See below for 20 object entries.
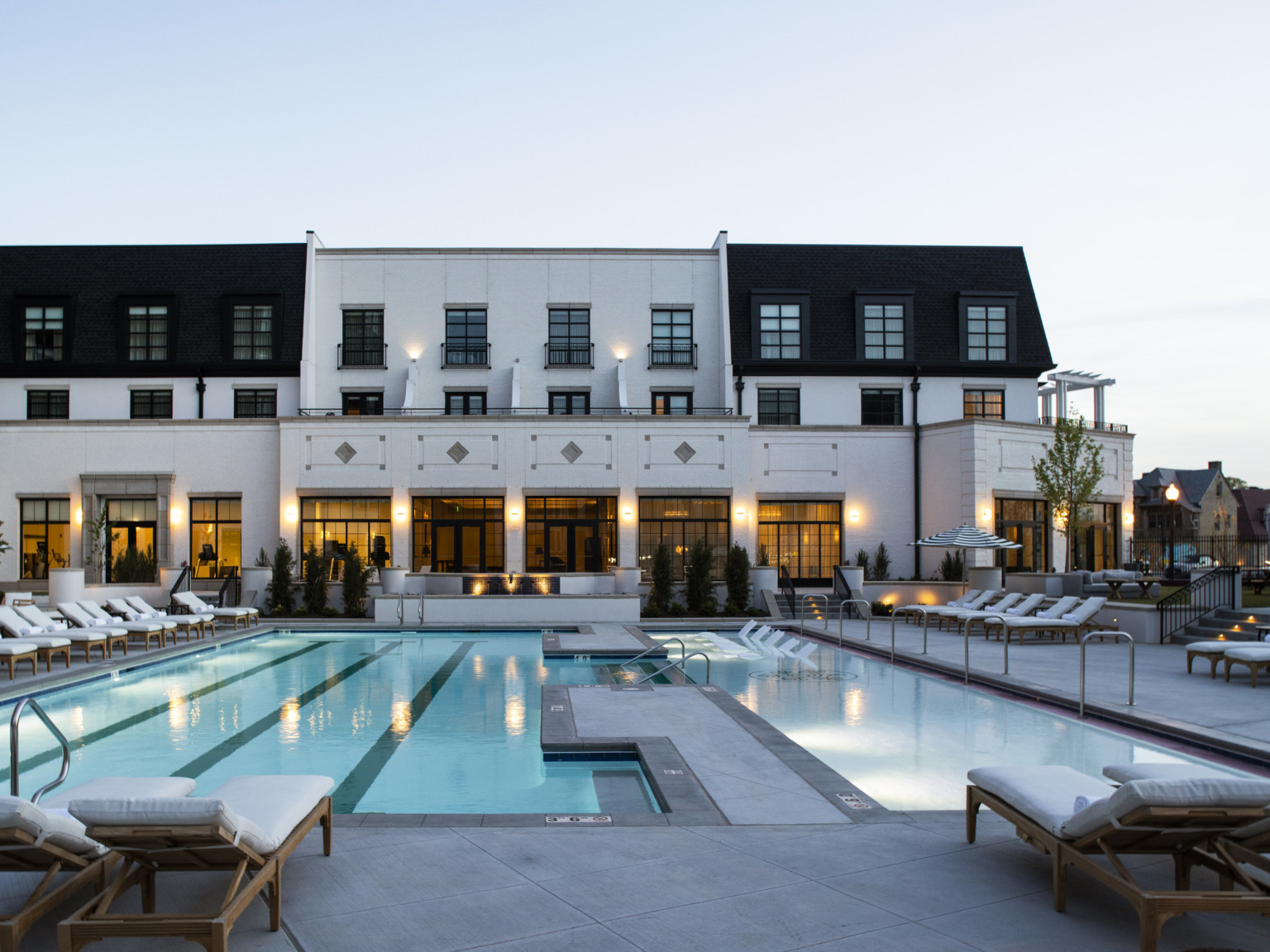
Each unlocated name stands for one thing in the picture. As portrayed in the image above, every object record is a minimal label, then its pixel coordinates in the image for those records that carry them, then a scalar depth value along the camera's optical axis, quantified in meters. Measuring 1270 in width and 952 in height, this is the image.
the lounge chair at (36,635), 14.45
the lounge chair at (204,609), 21.02
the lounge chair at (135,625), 17.30
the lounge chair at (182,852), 3.92
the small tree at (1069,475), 26.70
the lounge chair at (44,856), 4.04
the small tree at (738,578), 25.14
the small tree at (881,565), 27.97
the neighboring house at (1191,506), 81.69
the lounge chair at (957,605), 22.10
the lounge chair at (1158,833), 4.07
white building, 27.23
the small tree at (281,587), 24.75
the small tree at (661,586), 24.98
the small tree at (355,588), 24.75
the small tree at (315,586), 24.66
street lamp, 21.74
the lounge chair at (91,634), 15.34
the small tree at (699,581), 24.84
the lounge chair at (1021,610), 19.66
